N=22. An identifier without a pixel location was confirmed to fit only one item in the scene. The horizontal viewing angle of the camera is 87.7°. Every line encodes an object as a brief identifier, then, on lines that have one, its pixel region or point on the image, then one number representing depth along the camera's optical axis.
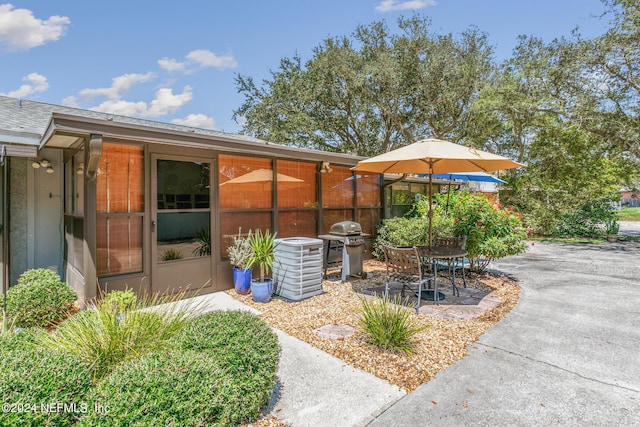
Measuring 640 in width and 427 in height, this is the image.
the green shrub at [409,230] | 6.84
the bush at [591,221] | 13.20
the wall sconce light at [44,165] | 5.26
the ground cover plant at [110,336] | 2.34
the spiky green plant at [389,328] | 3.29
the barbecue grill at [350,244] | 6.11
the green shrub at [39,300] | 3.81
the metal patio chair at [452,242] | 5.75
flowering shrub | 6.12
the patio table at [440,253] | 4.85
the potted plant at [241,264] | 5.23
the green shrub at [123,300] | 3.39
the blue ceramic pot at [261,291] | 4.94
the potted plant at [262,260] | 4.95
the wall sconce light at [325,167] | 6.79
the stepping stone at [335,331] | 3.67
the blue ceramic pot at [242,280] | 5.25
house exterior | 4.27
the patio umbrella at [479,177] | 7.94
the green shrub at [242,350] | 2.17
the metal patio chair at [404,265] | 4.47
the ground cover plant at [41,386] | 1.62
